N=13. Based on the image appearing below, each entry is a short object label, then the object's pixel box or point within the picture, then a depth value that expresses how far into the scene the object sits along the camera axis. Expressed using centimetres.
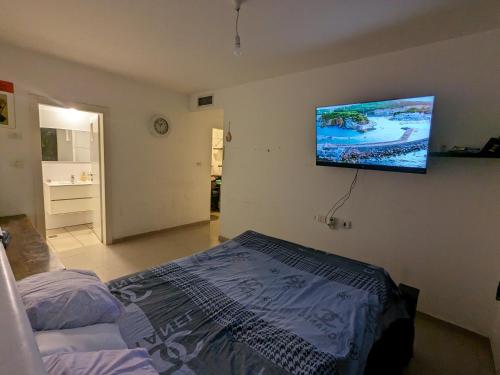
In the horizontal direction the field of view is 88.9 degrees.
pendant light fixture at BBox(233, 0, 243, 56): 167
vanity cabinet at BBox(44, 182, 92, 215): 407
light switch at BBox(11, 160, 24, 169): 283
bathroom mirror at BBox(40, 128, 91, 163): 429
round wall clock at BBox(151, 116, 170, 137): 399
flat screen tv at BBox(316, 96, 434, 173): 204
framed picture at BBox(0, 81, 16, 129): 267
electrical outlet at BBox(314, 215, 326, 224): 291
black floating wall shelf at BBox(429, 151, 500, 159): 183
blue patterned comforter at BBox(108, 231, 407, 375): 108
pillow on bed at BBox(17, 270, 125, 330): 95
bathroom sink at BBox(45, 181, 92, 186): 408
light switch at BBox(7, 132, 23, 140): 277
